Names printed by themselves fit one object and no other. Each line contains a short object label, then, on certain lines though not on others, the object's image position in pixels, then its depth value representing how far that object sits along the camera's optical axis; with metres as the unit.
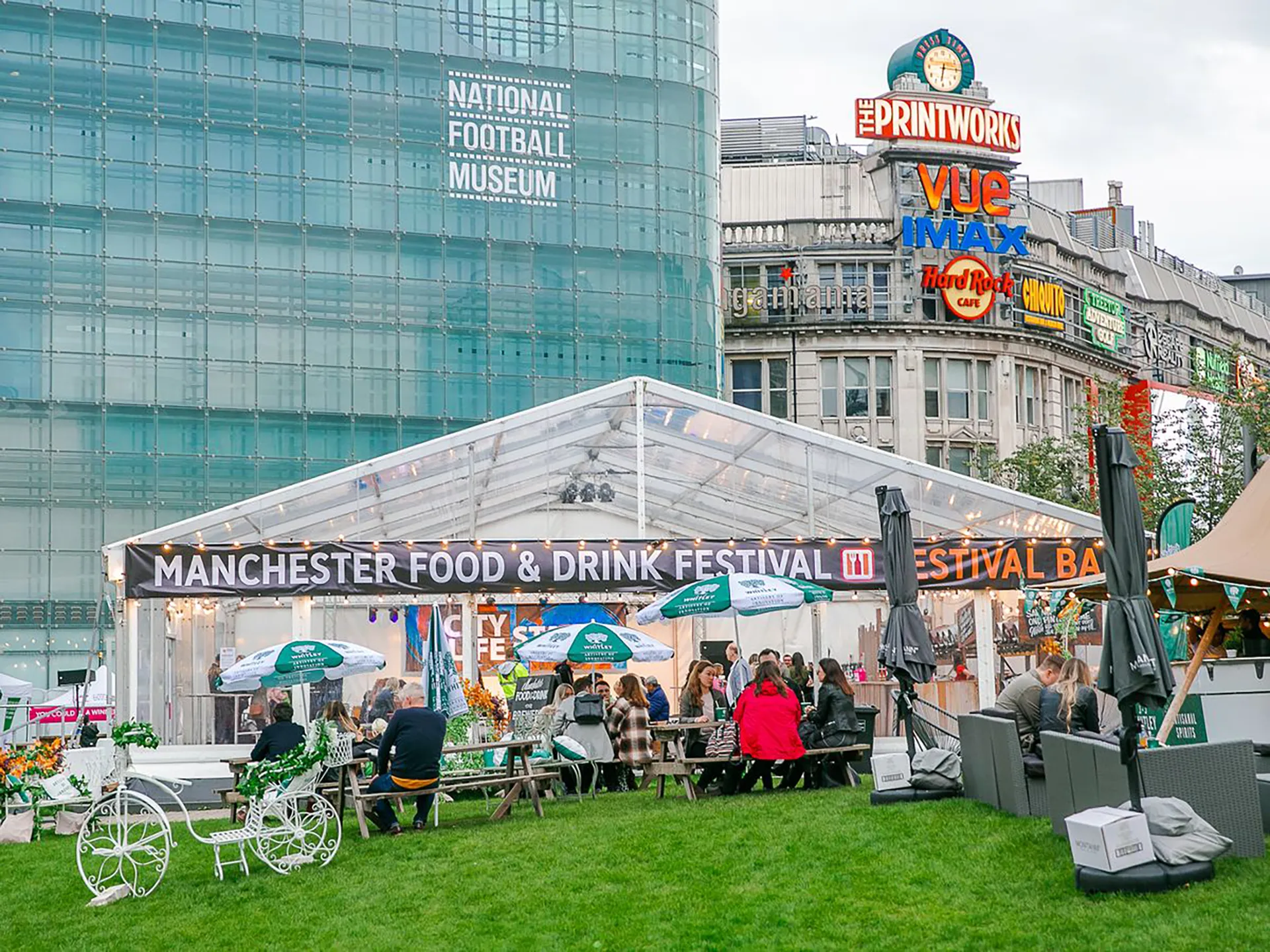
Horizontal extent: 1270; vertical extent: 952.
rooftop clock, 53.44
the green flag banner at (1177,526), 18.55
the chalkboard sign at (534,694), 21.36
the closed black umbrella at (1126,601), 9.54
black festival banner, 20.09
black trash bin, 17.75
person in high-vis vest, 26.08
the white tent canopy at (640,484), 21.48
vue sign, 50.50
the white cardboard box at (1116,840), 8.73
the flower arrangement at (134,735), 13.14
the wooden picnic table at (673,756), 15.50
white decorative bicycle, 11.40
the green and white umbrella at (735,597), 17.83
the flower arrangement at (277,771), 11.76
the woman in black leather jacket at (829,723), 15.65
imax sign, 49.31
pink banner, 30.55
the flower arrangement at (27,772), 16.39
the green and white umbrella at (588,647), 18.62
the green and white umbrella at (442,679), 18.66
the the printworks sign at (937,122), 51.22
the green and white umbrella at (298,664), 17.06
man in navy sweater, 13.70
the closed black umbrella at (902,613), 15.02
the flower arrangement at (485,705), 20.56
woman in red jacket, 14.99
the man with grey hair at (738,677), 19.89
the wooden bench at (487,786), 13.70
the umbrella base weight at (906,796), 13.16
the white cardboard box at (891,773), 13.44
